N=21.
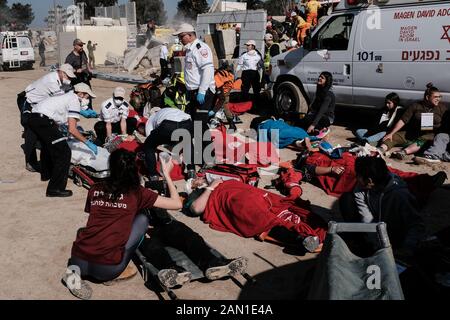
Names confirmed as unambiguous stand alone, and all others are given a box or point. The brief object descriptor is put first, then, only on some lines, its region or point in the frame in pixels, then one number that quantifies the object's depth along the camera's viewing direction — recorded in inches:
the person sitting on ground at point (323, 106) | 336.5
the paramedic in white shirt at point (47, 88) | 263.1
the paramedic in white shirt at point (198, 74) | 290.2
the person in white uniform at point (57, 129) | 242.7
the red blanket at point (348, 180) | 234.5
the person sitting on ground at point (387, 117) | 324.5
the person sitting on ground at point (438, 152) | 289.6
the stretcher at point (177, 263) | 156.1
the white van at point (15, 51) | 1037.8
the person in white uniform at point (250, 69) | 471.5
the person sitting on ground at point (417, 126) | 302.0
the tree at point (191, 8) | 1768.0
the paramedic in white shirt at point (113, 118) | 336.2
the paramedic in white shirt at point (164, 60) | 663.1
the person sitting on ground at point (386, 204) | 165.0
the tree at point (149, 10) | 2262.6
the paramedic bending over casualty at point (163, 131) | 241.0
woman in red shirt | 149.3
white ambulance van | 312.8
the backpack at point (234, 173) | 246.1
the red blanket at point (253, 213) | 193.3
